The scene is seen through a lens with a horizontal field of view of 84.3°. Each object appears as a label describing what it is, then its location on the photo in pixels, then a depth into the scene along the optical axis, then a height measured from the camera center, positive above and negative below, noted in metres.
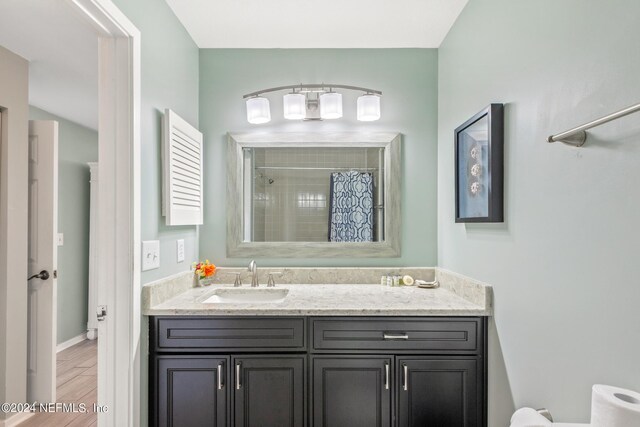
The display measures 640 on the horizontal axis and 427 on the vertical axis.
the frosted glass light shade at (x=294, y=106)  2.17 +0.67
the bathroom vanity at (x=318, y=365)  1.62 -0.70
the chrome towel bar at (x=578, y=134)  0.82 +0.23
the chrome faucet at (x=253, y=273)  2.13 -0.36
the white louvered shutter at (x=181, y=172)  1.78 +0.23
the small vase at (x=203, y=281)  2.14 -0.41
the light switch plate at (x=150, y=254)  1.60 -0.19
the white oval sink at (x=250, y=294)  2.08 -0.47
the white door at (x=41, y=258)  2.38 -0.30
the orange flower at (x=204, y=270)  2.10 -0.33
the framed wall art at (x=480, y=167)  1.51 +0.22
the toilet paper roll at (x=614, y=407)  0.74 -0.42
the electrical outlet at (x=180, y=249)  1.96 -0.19
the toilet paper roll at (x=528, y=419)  0.94 -0.56
